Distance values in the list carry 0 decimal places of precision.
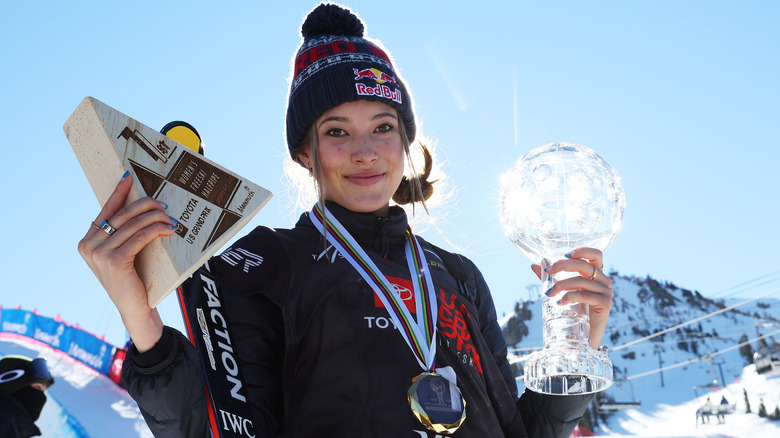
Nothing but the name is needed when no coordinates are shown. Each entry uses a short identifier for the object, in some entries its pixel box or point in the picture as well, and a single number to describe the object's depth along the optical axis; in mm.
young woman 1463
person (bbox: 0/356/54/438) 4712
